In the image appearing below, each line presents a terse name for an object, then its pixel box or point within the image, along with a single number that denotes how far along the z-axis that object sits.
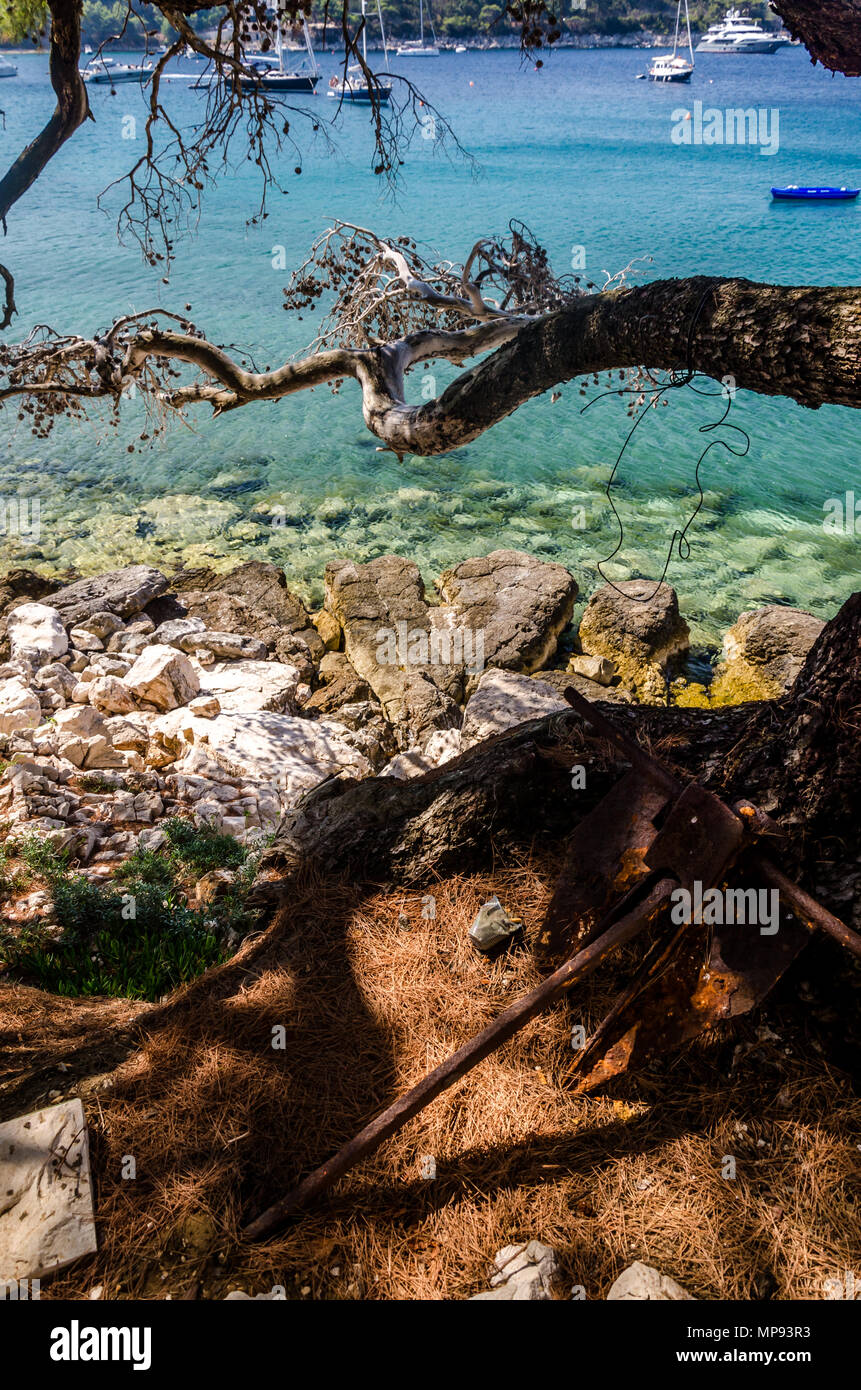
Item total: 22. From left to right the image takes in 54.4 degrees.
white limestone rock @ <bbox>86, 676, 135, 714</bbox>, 6.04
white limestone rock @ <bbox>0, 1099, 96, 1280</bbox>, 1.90
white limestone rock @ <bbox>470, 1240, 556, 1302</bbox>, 1.76
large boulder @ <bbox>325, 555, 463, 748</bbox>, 7.06
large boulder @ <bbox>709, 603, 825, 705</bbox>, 7.40
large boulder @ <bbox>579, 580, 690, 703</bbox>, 7.91
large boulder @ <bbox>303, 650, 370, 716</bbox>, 7.27
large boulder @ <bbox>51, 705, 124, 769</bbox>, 5.21
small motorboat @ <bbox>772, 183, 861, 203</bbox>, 24.06
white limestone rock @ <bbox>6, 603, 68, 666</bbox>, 6.60
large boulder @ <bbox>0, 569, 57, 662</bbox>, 8.71
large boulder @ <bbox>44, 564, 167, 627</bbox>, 7.89
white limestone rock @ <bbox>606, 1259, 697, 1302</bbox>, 1.76
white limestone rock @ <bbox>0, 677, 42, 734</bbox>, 5.48
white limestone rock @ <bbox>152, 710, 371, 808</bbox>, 5.40
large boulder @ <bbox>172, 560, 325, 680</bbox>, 8.18
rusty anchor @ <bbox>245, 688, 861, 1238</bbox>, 1.93
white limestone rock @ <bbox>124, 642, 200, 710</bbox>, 6.16
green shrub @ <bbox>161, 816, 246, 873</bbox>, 4.26
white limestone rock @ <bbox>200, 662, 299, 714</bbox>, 6.60
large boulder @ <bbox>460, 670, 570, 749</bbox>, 5.46
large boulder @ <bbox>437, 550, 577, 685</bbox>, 8.11
